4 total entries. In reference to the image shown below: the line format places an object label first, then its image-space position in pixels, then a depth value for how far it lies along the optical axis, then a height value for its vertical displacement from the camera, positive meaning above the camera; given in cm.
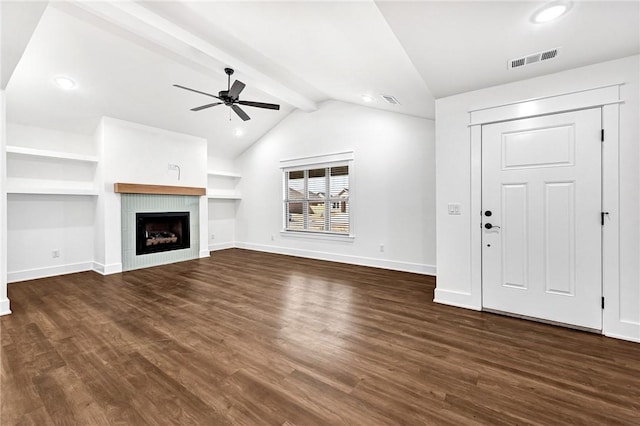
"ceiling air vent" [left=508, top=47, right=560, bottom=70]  237 +132
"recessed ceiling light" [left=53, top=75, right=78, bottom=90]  400 +188
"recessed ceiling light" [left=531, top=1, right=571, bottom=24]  181 +131
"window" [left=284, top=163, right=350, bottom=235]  595 +28
